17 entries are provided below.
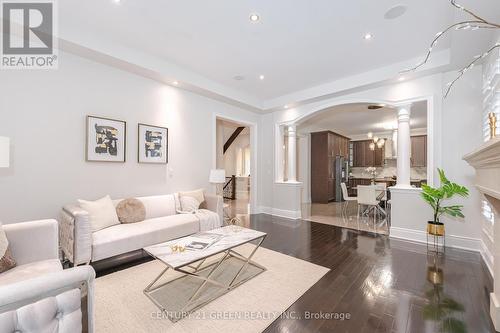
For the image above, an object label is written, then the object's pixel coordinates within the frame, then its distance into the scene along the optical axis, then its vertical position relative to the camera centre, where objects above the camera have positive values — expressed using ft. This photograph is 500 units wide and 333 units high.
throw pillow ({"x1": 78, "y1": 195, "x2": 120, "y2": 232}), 9.23 -2.10
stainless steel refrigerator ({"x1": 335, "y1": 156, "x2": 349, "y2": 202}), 28.27 -1.10
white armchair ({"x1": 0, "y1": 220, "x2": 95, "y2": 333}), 2.95 -2.06
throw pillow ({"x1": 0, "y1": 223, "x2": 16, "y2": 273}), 5.63 -2.44
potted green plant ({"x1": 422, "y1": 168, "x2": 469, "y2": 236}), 10.36 -1.63
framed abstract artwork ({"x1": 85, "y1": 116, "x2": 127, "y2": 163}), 10.77 +1.37
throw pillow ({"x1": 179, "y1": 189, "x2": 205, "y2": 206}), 13.61 -1.84
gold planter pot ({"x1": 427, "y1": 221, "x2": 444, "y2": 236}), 10.43 -3.04
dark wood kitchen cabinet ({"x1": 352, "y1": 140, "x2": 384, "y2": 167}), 29.25 +1.67
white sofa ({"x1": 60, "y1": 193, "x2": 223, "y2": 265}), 8.14 -2.90
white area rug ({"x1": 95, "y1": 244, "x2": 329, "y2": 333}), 5.71 -4.24
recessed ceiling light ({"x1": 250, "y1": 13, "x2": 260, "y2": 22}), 8.77 +6.18
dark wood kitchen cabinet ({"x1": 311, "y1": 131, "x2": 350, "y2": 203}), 26.53 +0.33
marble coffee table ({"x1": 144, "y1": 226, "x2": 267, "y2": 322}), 6.40 -4.18
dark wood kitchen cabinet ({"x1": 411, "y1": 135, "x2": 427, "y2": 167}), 25.06 +1.93
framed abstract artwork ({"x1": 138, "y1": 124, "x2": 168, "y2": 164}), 12.64 +1.34
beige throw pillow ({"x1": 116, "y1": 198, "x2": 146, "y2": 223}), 10.46 -2.24
